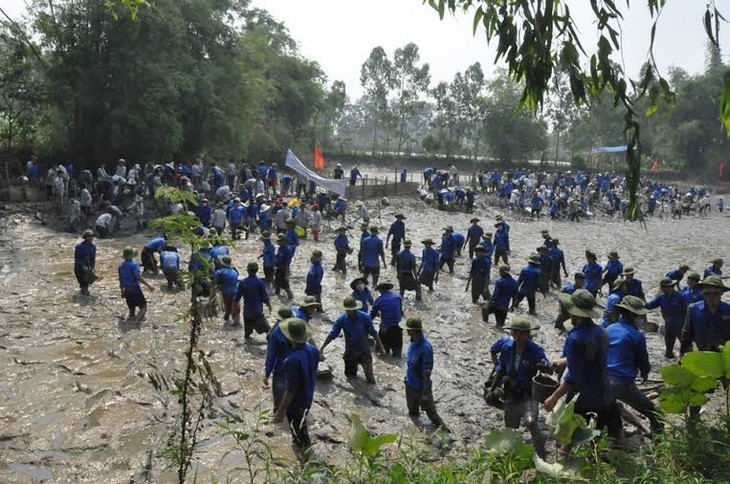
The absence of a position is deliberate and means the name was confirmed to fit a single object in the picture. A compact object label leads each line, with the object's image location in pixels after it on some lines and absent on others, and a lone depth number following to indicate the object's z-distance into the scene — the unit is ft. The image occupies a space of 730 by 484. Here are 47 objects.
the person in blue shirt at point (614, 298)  26.63
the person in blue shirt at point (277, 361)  21.80
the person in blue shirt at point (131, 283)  33.27
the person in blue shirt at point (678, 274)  35.29
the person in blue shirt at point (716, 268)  34.23
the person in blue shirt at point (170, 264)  40.91
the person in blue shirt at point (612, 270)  39.92
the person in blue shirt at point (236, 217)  60.80
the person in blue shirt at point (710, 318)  24.49
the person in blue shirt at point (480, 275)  40.91
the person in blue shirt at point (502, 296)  35.09
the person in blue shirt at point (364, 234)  44.70
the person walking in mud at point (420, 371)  22.31
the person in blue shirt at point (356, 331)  26.27
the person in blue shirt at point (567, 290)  34.25
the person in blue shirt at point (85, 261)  37.76
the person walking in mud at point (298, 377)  19.04
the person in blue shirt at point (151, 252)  44.42
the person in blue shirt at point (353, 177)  90.84
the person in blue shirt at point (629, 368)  19.26
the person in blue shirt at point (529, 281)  38.42
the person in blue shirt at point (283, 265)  40.60
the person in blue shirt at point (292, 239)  44.98
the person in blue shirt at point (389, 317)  30.17
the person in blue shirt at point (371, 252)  42.83
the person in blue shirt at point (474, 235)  56.65
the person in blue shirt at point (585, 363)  17.46
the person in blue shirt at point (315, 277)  36.63
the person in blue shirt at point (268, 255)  41.37
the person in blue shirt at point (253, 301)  30.22
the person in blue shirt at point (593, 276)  39.50
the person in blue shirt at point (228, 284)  32.86
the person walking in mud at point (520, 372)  19.21
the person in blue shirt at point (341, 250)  48.52
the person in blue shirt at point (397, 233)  54.60
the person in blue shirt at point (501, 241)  53.06
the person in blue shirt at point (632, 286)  33.04
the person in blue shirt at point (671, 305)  29.94
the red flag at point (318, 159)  80.02
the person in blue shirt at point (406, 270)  41.11
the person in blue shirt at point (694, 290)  29.81
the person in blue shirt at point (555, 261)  47.93
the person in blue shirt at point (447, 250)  50.19
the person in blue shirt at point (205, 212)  58.20
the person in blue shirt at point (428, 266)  43.93
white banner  68.23
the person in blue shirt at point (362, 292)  32.58
